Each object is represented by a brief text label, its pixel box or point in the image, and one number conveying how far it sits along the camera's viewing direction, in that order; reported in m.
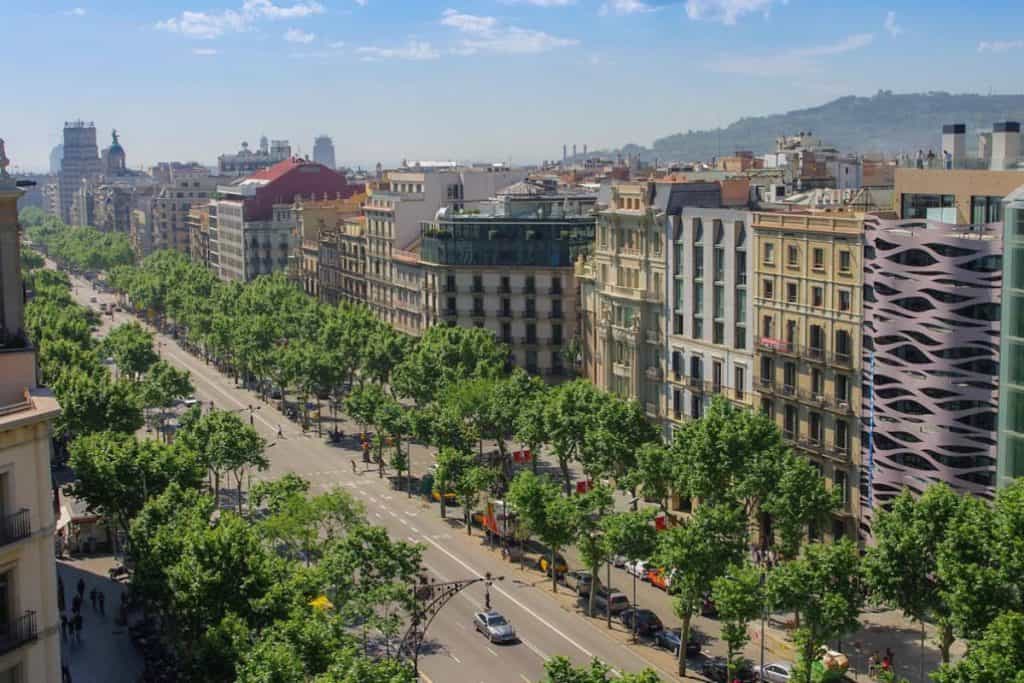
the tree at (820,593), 57.72
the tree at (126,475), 70.81
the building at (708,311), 89.38
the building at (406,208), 153.50
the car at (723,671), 62.53
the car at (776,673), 62.25
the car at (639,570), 79.06
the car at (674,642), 67.12
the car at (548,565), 80.06
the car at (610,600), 72.61
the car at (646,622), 69.81
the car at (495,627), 68.06
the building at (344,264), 164.62
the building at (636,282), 97.88
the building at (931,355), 70.50
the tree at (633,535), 68.44
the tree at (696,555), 63.59
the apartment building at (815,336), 79.25
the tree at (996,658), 47.09
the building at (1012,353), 67.25
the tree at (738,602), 59.31
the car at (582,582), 76.25
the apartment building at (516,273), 126.88
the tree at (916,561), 58.50
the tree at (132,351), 133.62
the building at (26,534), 36.06
